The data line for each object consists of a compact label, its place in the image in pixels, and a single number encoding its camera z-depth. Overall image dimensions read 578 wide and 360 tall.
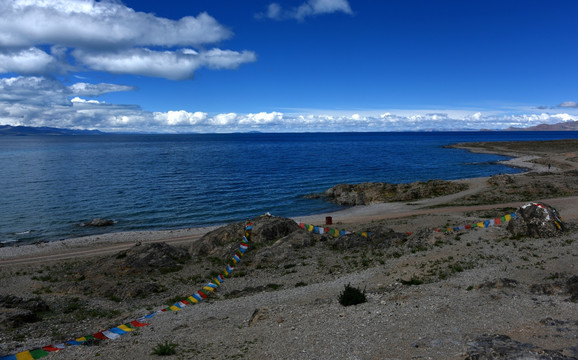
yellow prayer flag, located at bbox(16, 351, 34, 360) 12.44
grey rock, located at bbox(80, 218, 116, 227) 39.47
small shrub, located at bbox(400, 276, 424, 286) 17.75
